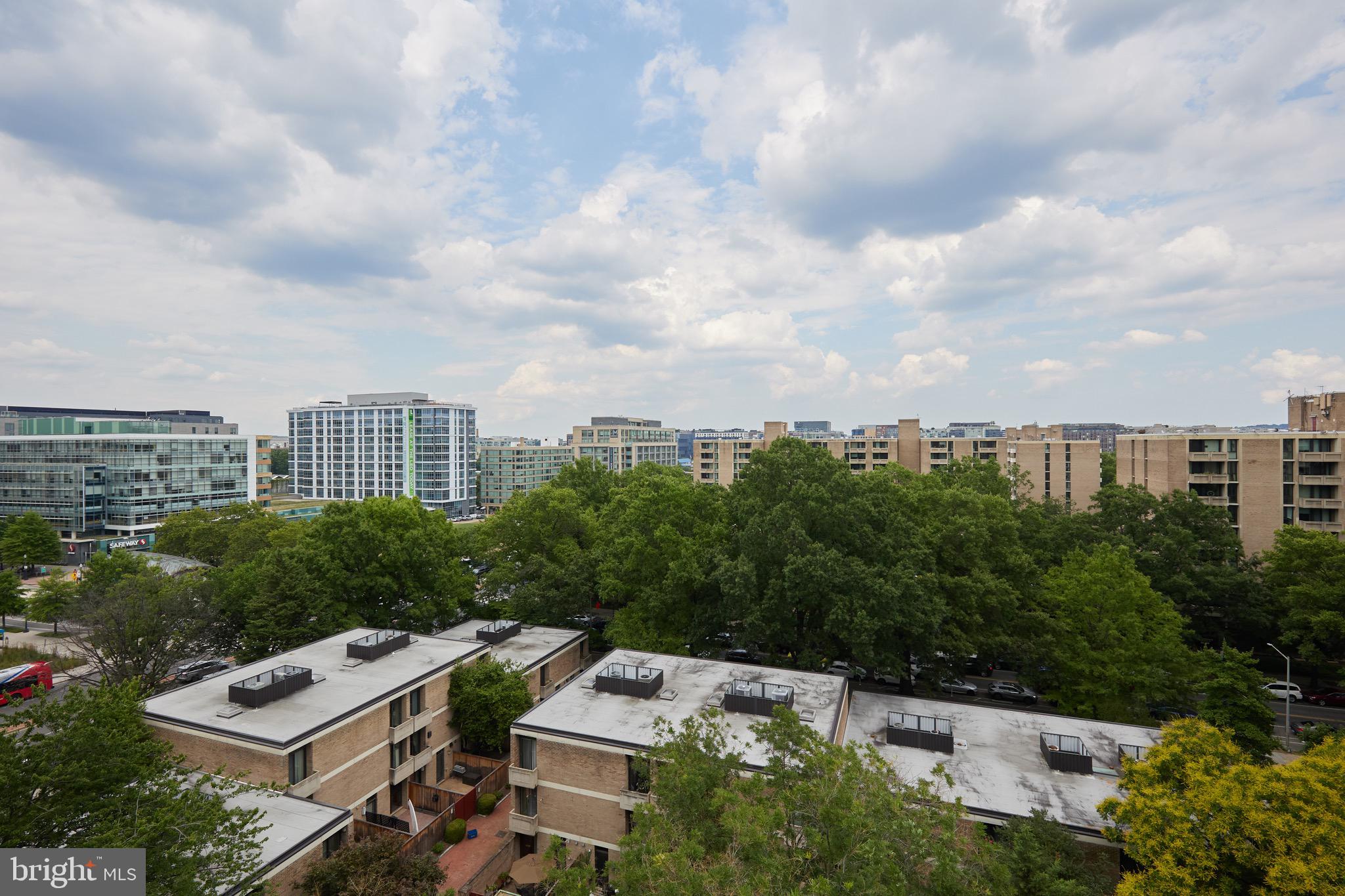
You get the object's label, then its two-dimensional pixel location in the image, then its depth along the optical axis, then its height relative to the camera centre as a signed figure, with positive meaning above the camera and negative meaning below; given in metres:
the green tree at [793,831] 11.42 -7.88
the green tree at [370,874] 17.72 -12.35
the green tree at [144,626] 33.97 -9.95
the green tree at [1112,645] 29.73 -9.69
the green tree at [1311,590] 35.62 -8.54
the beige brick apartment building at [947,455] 74.44 -0.95
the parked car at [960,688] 41.28 -15.94
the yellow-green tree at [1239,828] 13.92 -9.20
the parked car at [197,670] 42.53 -15.54
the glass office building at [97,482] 85.50 -4.72
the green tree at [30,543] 69.12 -10.60
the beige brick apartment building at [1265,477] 53.19 -2.53
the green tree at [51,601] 47.06 -11.52
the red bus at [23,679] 35.97 -13.77
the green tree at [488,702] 29.89 -12.25
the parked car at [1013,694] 40.62 -16.06
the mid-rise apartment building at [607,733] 23.14 -10.77
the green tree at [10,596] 51.88 -12.33
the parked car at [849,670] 38.83 -15.40
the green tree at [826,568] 31.14 -6.30
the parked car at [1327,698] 38.88 -15.73
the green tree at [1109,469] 82.19 -2.75
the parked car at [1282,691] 39.28 -15.31
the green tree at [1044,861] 15.42 -11.06
